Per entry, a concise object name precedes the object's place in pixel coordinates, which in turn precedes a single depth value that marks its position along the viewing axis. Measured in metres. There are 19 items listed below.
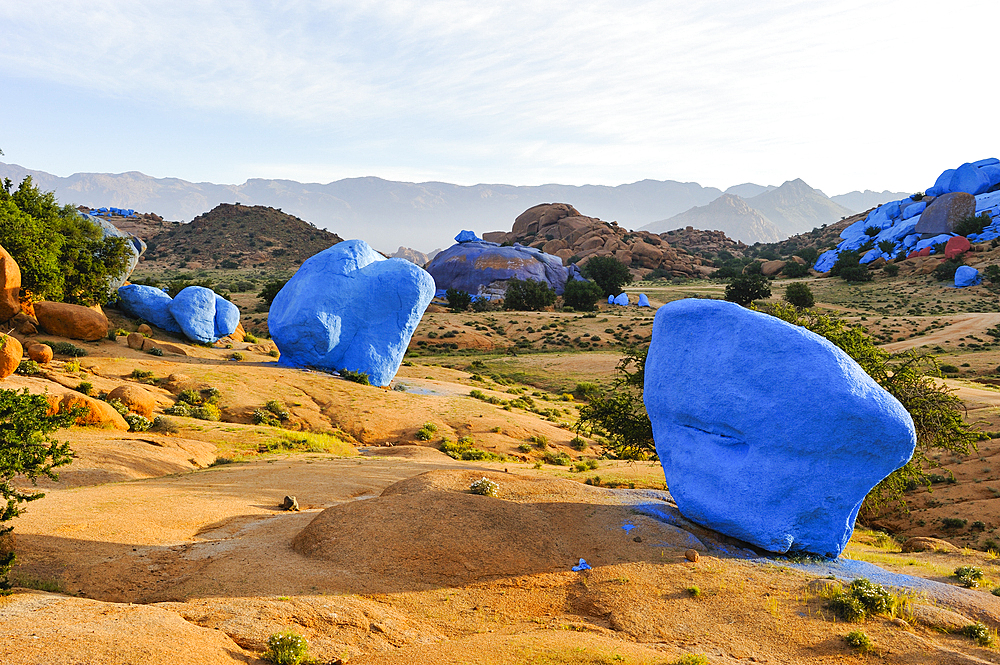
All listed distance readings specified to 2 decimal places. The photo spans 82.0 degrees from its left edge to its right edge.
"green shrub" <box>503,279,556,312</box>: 63.31
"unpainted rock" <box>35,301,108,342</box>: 23.77
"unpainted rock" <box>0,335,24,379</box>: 16.69
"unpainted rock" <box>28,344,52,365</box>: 19.75
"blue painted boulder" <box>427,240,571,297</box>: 69.88
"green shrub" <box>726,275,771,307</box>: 57.53
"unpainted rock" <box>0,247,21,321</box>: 21.91
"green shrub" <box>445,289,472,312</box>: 62.09
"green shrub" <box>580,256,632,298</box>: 71.50
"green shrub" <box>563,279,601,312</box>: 64.57
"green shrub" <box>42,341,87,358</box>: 22.20
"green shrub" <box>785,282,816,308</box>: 56.19
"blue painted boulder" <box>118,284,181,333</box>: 29.39
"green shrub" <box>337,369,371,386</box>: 25.44
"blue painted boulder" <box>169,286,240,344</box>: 29.28
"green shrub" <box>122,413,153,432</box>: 17.16
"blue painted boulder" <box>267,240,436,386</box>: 25.25
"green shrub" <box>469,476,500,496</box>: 11.20
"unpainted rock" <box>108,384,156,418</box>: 18.06
